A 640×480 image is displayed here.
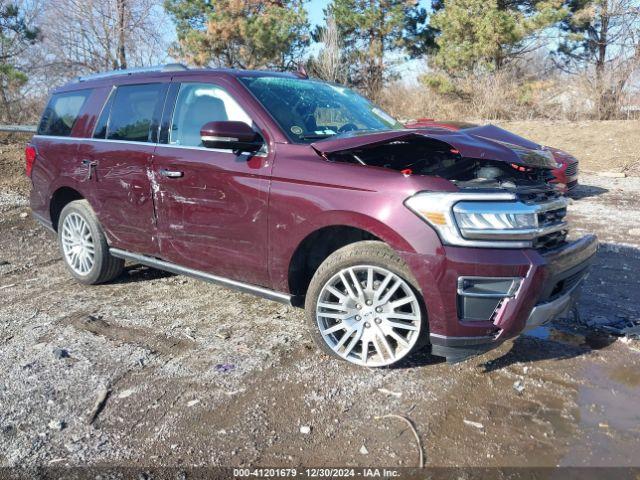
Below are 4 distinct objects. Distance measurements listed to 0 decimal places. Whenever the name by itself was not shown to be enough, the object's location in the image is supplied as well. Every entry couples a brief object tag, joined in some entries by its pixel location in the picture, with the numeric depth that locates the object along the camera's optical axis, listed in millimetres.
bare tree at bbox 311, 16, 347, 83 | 24453
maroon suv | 3006
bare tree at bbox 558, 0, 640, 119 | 18391
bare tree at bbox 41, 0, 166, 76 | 22297
